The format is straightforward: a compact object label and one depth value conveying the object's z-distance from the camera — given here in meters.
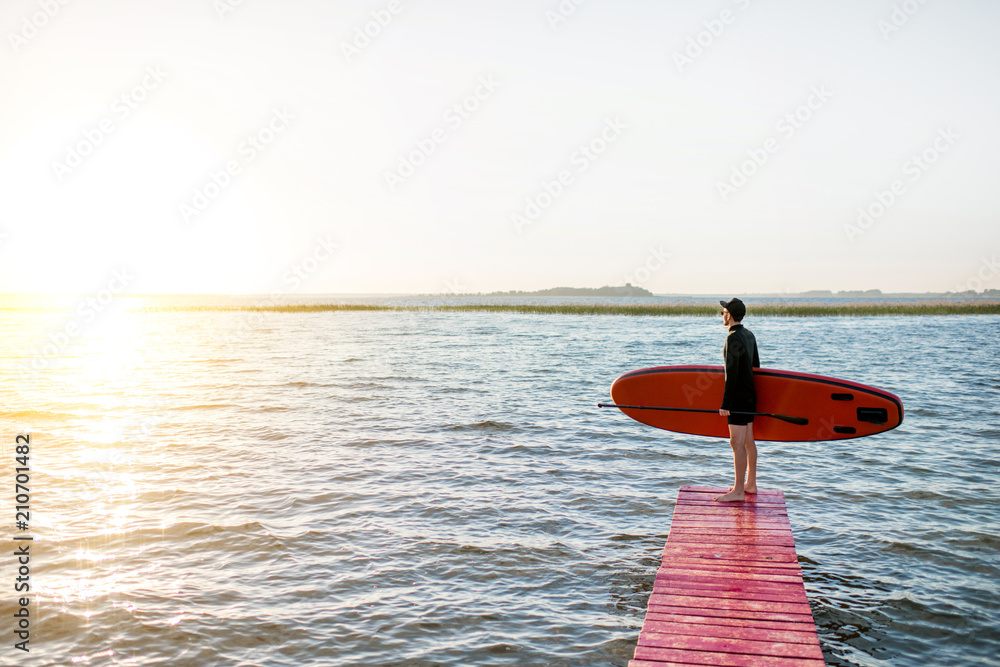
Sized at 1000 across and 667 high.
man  9.20
